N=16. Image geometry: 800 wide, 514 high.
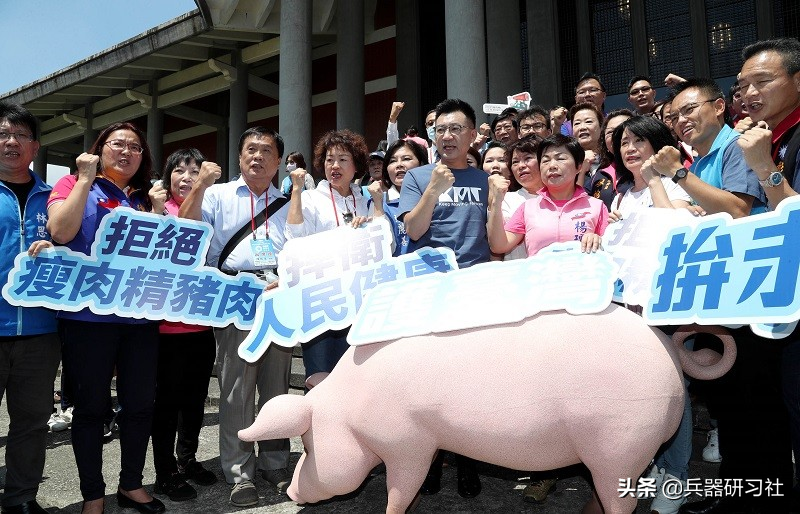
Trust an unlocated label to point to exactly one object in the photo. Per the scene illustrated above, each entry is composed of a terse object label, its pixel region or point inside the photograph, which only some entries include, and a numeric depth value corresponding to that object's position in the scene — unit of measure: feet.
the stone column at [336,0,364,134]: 42.75
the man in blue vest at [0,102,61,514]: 10.44
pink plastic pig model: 7.08
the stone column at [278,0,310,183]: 34.91
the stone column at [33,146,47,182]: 77.62
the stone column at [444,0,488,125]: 26.99
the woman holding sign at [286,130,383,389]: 11.50
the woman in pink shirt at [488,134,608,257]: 10.25
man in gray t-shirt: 10.65
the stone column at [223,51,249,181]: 52.24
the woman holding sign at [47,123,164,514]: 10.19
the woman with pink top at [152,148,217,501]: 11.80
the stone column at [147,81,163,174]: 60.08
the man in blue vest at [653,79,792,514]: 9.07
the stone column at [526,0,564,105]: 37.35
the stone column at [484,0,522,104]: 37.29
